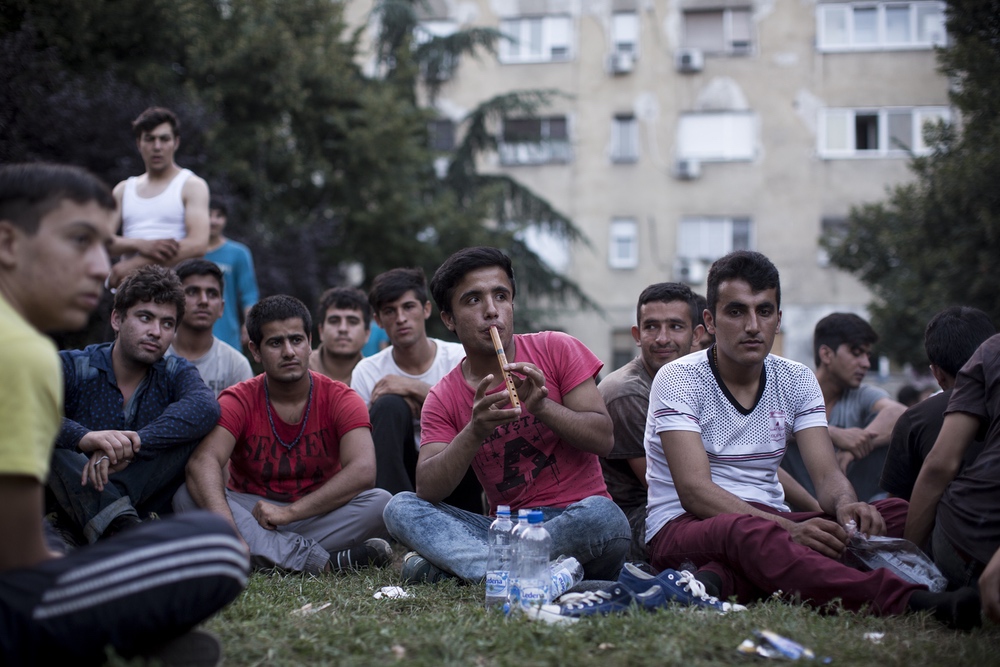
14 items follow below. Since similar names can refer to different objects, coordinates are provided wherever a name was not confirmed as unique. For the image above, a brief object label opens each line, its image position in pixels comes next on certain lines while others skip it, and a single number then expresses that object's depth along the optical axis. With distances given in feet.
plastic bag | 13.97
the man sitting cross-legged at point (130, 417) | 16.39
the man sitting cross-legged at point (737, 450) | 14.12
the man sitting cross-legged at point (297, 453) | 17.88
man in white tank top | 23.63
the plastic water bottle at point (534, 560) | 13.14
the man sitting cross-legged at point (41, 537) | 8.22
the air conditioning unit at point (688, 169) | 83.92
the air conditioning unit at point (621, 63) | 84.58
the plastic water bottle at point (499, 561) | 13.28
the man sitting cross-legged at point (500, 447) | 15.20
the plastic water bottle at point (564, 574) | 13.60
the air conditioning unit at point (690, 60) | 83.35
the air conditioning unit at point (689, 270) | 82.48
